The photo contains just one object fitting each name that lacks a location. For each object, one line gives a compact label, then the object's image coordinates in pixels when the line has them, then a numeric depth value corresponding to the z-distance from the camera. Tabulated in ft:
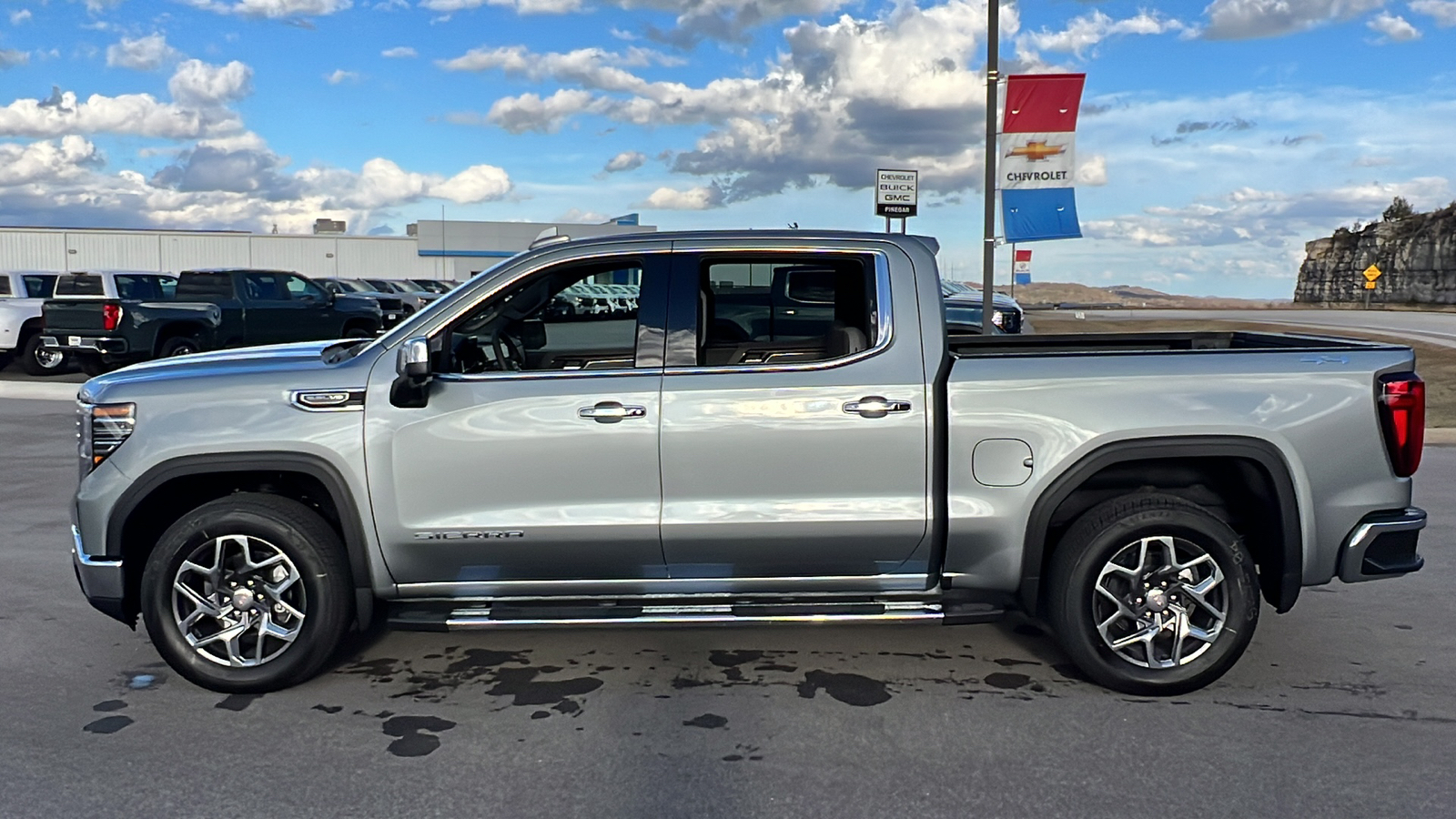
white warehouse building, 213.05
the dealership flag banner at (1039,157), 44.62
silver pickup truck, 15.52
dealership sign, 49.93
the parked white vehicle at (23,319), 60.95
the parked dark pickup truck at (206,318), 55.31
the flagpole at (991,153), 46.85
